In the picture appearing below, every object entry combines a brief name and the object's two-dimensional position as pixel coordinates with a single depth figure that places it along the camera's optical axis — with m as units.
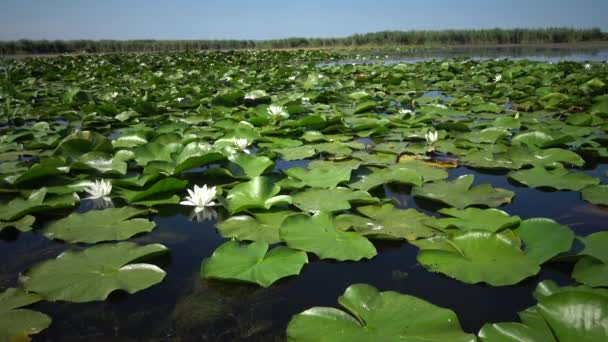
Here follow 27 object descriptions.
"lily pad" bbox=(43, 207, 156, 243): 1.48
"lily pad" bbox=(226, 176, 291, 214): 1.67
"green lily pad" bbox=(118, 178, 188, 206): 1.80
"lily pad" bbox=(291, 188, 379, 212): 1.68
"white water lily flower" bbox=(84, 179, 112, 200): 1.84
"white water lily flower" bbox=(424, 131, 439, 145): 2.60
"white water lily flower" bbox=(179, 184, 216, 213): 1.73
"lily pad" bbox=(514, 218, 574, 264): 1.25
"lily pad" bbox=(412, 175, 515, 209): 1.74
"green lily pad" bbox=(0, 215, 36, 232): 1.57
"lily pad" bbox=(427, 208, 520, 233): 1.45
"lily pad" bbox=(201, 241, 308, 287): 1.19
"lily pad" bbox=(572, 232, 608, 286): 1.10
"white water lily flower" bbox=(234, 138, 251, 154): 2.54
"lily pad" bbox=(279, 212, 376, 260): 1.32
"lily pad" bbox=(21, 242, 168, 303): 1.13
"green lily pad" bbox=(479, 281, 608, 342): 0.85
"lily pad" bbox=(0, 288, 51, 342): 0.95
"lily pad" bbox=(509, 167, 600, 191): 1.88
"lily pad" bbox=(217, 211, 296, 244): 1.48
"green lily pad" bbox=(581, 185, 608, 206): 1.70
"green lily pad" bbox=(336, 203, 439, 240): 1.46
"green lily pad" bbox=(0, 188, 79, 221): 1.63
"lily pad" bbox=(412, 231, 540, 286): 1.17
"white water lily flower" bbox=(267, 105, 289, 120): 3.53
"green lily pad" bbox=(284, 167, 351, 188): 1.92
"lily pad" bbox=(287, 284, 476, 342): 0.91
